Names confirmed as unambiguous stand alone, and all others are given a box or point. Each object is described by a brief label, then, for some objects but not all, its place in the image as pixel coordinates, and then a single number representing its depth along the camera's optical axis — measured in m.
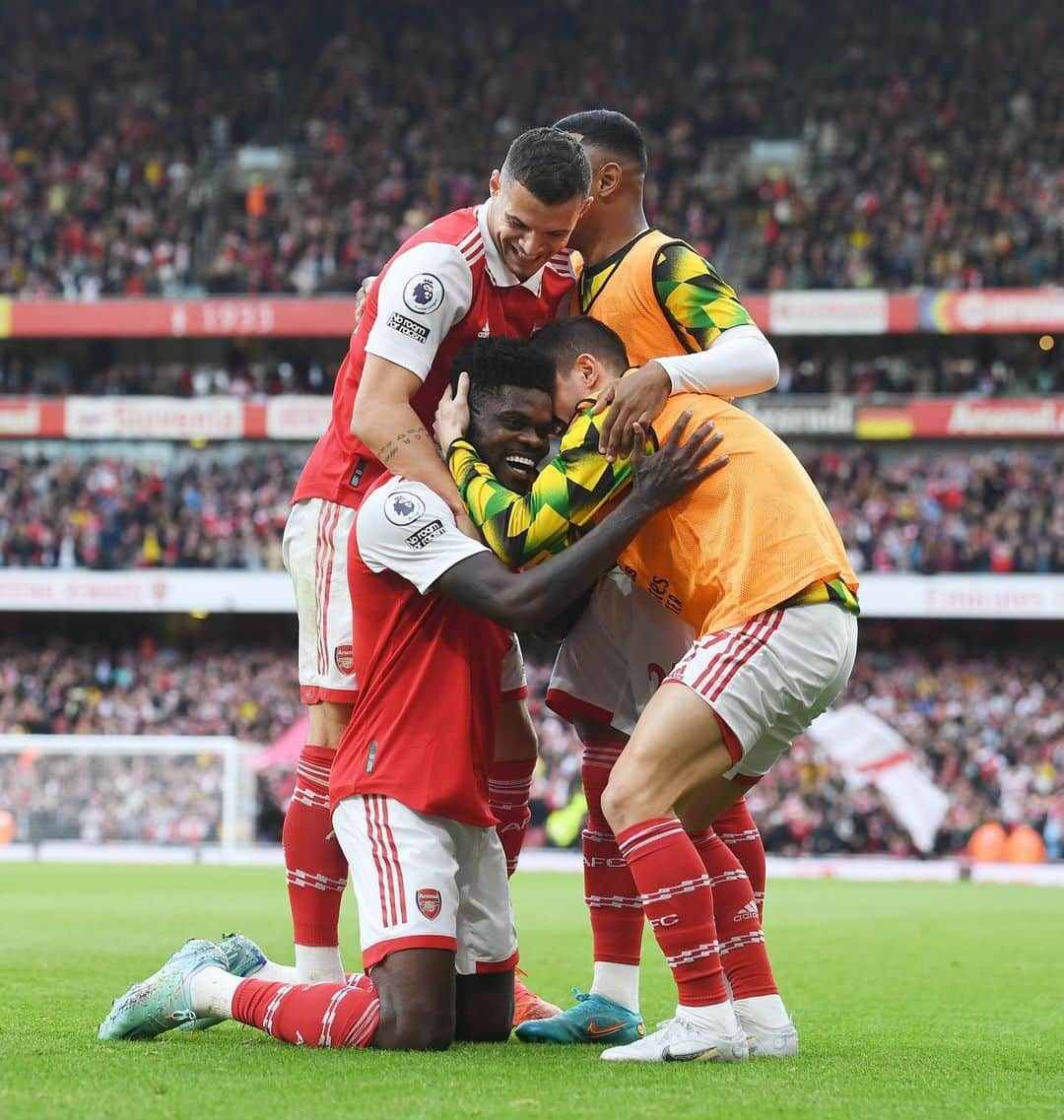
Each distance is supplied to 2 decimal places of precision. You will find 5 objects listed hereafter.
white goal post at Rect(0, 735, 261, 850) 22.19
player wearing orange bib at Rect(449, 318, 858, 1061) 4.36
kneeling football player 4.51
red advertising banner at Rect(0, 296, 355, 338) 30.64
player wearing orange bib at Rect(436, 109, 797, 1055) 4.82
